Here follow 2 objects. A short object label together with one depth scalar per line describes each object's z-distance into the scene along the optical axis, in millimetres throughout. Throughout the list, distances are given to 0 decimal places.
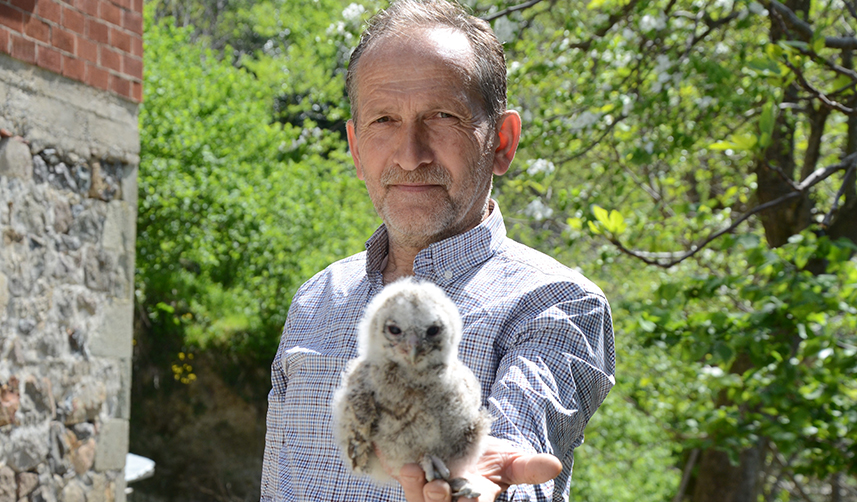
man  1251
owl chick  1128
